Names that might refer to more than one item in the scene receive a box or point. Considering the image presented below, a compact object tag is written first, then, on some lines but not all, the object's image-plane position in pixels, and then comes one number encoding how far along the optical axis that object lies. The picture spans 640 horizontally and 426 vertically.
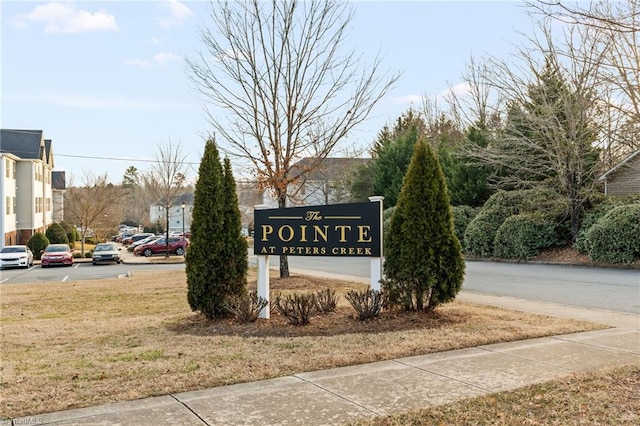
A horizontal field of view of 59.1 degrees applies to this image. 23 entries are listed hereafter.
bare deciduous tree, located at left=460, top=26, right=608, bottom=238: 21.53
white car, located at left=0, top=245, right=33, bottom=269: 28.69
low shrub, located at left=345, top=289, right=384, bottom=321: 8.32
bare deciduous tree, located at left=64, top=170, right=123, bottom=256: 43.47
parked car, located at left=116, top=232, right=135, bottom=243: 66.10
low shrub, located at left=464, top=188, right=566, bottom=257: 24.31
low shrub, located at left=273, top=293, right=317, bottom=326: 8.15
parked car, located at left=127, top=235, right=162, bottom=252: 44.92
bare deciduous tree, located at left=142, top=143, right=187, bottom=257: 36.12
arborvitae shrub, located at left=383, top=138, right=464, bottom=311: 8.45
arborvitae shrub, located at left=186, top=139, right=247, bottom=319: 8.55
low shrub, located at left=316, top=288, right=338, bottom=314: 9.05
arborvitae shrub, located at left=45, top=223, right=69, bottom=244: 41.09
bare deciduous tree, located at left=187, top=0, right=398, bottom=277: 15.34
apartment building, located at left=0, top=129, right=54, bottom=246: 37.81
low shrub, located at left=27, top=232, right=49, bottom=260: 36.81
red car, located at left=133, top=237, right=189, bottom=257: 39.72
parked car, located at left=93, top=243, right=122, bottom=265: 31.59
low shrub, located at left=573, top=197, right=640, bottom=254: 21.75
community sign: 8.59
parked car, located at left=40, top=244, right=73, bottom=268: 29.75
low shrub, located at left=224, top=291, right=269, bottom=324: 8.34
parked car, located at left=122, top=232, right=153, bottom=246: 55.83
